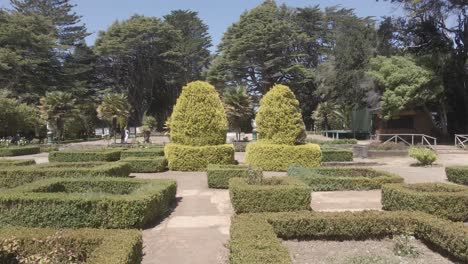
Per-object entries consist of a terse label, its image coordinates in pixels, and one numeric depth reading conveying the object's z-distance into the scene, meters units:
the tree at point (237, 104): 33.47
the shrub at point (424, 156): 19.56
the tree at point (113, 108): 37.56
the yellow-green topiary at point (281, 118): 17.61
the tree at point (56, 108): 35.66
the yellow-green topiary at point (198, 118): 18.06
